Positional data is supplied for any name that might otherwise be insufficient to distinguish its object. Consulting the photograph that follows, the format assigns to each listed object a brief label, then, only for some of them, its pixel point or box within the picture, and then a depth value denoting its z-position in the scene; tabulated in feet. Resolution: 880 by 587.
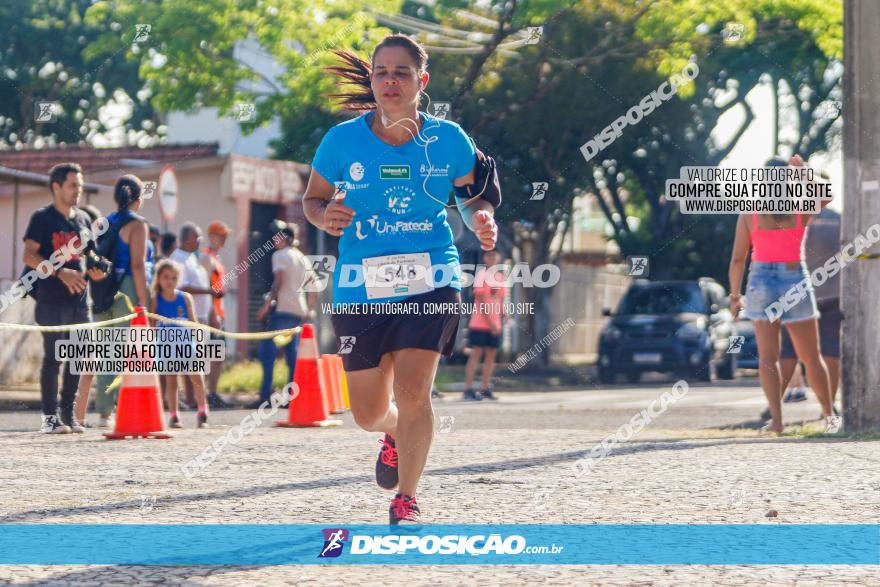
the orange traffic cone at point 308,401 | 39.78
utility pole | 32.30
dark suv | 75.36
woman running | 19.01
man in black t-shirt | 35.76
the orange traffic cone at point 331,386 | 47.09
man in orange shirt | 48.55
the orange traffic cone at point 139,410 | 35.12
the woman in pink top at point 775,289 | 33.65
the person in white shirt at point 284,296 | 46.29
